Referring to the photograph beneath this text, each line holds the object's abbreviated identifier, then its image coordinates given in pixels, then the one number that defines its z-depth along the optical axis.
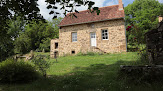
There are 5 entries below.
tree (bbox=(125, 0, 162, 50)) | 24.14
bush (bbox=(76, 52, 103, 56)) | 13.95
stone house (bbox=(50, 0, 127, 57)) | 13.98
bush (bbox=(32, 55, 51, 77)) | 4.61
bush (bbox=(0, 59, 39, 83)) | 4.28
